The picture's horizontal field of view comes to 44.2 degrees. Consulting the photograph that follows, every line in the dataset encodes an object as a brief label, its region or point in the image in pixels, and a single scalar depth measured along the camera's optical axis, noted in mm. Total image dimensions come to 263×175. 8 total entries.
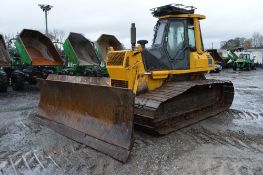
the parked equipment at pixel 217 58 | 29447
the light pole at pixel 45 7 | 24798
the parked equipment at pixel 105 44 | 14684
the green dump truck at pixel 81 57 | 13070
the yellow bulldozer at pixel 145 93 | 4816
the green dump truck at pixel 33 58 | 12070
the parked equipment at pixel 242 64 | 30234
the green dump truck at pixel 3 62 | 11086
